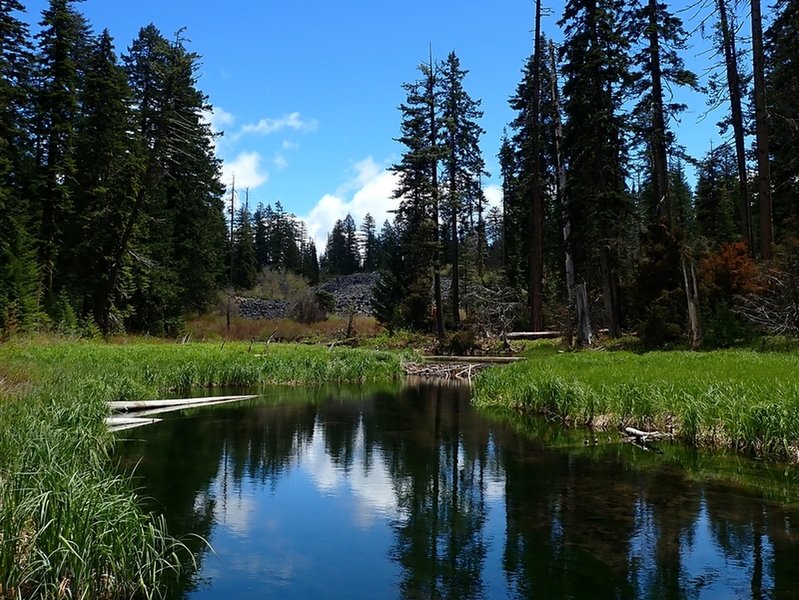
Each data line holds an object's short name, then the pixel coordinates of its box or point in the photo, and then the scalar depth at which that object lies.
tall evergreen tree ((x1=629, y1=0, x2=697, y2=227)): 23.77
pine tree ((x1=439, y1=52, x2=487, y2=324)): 36.38
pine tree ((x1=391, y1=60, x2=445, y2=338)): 34.72
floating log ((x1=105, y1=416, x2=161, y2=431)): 11.81
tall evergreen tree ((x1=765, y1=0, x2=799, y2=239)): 20.97
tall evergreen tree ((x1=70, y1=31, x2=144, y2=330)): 29.98
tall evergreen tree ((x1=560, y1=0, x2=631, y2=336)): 23.05
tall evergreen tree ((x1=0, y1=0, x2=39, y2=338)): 23.83
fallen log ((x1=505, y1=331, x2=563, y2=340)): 28.42
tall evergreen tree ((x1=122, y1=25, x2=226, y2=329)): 27.27
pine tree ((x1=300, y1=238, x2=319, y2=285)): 84.36
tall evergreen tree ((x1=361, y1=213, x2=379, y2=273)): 109.69
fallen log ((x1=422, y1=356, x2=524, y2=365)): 25.53
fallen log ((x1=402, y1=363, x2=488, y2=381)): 23.98
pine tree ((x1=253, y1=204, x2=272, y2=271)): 90.00
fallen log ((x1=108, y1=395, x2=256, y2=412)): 13.39
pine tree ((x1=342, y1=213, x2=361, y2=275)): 106.75
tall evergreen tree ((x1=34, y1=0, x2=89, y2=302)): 28.38
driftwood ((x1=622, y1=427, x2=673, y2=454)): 10.48
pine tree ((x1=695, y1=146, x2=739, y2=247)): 44.16
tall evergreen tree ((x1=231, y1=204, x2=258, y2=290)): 66.06
